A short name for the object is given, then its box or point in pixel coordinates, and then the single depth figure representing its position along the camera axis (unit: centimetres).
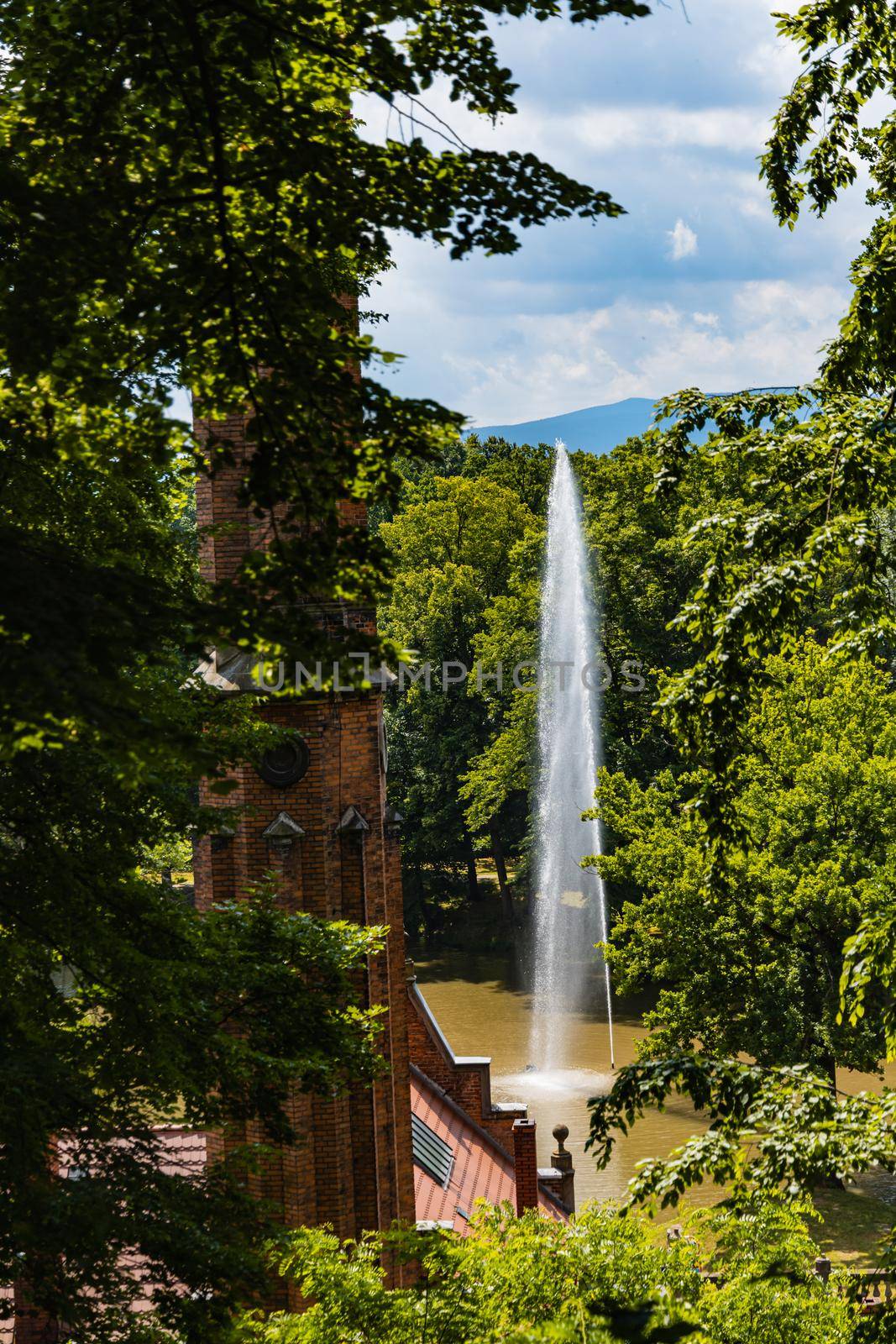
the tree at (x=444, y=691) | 3712
